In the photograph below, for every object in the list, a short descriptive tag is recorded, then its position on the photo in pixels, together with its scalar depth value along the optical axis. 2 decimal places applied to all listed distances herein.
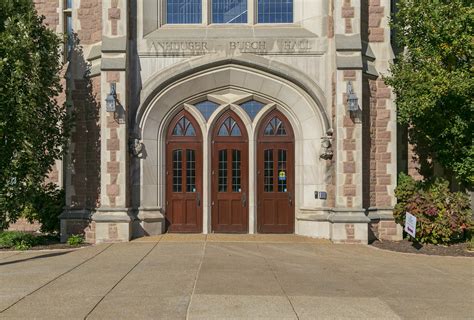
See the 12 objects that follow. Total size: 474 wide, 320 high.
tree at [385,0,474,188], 9.52
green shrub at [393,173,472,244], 10.17
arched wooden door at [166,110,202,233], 11.91
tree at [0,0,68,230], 9.91
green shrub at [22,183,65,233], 11.74
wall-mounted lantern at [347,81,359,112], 10.57
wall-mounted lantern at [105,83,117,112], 10.65
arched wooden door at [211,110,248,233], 11.95
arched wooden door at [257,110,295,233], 11.94
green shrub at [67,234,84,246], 10.83
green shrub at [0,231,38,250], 10.55
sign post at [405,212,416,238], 9.70
